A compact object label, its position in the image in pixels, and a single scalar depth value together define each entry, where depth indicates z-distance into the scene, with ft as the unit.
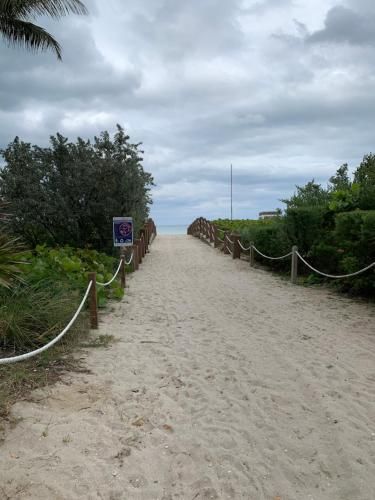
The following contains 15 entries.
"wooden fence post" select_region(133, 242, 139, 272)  43.16
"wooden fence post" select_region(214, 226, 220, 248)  68.95
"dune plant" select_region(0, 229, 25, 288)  16.20
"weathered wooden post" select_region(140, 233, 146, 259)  53.67
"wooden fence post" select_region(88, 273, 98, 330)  19.47
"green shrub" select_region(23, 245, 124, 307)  21.23
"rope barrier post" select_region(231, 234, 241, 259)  51.80
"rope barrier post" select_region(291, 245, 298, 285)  33.40
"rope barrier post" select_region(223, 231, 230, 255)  59.17
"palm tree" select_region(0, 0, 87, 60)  36.55
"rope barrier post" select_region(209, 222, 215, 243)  73.65
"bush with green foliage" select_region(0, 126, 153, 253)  39.19
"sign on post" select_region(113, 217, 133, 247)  34.99
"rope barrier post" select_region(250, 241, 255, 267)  45.21
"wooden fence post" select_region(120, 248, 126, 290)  32.01
